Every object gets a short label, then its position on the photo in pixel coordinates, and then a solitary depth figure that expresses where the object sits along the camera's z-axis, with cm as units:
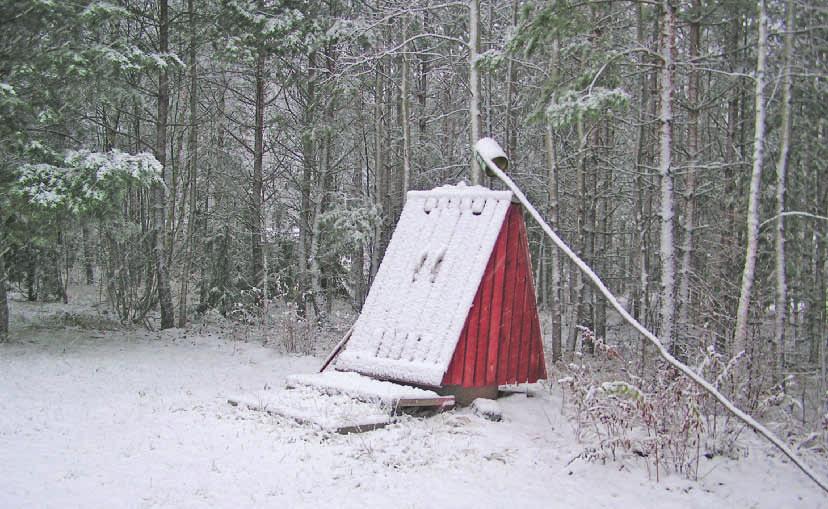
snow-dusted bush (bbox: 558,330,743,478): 556
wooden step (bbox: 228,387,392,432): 630
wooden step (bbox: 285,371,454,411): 681
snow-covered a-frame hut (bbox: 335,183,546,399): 743
